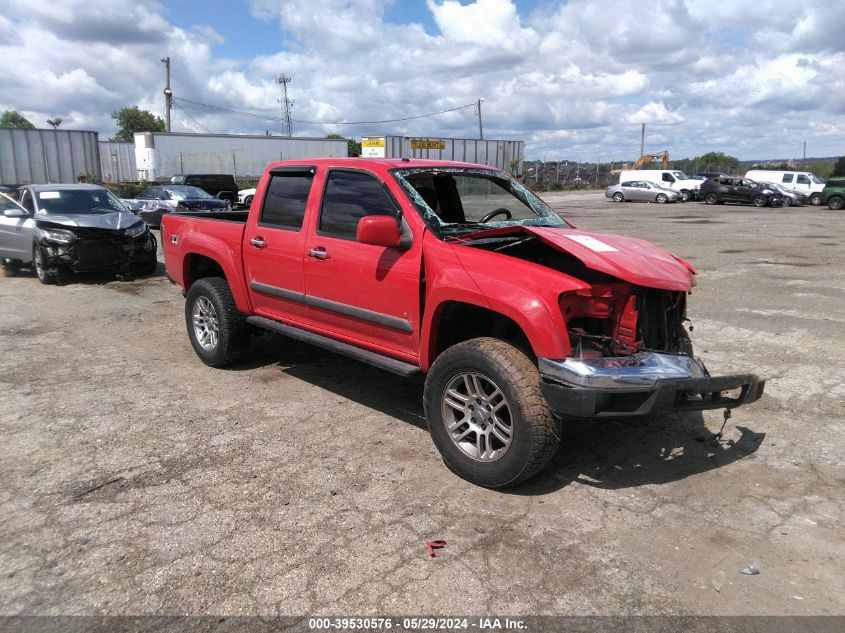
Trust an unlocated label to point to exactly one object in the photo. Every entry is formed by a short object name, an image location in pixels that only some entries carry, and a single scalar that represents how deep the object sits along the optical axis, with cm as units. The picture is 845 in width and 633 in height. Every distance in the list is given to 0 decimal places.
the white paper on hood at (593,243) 376
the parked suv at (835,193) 3023
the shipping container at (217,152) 3388
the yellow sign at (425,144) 4706
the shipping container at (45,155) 2984
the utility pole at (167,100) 4859
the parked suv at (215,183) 2586
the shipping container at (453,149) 4519
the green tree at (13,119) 10801
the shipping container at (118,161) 3941
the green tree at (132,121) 10406
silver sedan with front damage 1039
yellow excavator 5610
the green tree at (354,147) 6137
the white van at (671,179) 3891
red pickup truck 339
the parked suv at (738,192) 3300
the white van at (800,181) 3444
